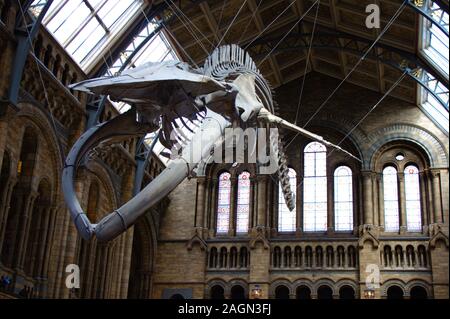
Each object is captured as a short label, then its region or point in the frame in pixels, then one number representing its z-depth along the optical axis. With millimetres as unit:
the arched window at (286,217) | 27328
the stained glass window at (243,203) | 27625
